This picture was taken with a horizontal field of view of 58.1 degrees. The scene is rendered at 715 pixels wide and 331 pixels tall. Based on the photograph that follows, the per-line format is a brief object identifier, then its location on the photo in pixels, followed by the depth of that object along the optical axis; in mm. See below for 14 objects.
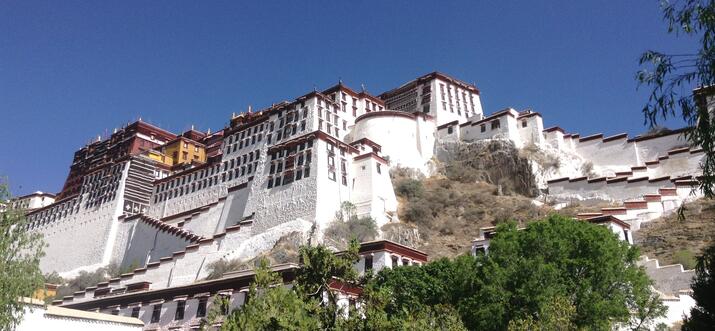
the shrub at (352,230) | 46012
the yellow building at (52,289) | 47906
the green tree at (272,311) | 14375
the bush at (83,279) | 55531
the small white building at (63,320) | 23516
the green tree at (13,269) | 19266
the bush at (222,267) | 44325
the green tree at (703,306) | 19906
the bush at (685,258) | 32841
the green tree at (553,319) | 18656
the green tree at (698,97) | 10039
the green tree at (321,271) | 15438
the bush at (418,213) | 50281
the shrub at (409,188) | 54969
